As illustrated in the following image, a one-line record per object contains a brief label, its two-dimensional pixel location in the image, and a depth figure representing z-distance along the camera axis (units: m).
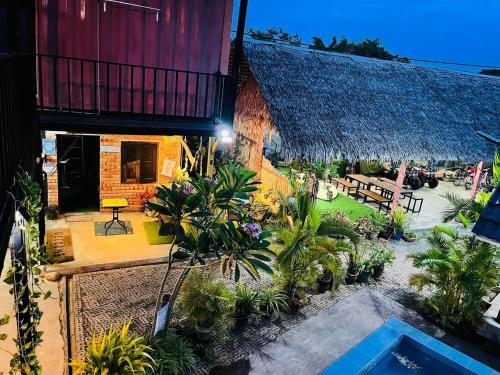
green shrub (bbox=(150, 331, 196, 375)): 5.11
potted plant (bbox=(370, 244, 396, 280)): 8.70
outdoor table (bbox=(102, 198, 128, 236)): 9.41
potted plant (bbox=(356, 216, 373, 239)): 11.02
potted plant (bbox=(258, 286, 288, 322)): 7.00
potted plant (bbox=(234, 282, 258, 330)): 6.56
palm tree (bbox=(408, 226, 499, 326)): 6.88
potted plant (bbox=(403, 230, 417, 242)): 11.27
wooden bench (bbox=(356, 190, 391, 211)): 13.03
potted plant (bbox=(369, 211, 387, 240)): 10.98
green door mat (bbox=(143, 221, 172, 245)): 9.51
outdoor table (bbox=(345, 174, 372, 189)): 14.38
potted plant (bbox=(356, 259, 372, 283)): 8.62
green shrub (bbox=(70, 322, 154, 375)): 4.66
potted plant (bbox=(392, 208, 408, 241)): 11.25
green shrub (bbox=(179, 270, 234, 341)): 5.93
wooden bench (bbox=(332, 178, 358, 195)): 14.59
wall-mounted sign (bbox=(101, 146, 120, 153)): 10.30
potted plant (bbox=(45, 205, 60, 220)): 9.97
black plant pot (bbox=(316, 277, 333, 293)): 8.00
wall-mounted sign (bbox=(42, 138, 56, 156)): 7.99
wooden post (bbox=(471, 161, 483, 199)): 13.94
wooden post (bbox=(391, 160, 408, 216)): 12.02
